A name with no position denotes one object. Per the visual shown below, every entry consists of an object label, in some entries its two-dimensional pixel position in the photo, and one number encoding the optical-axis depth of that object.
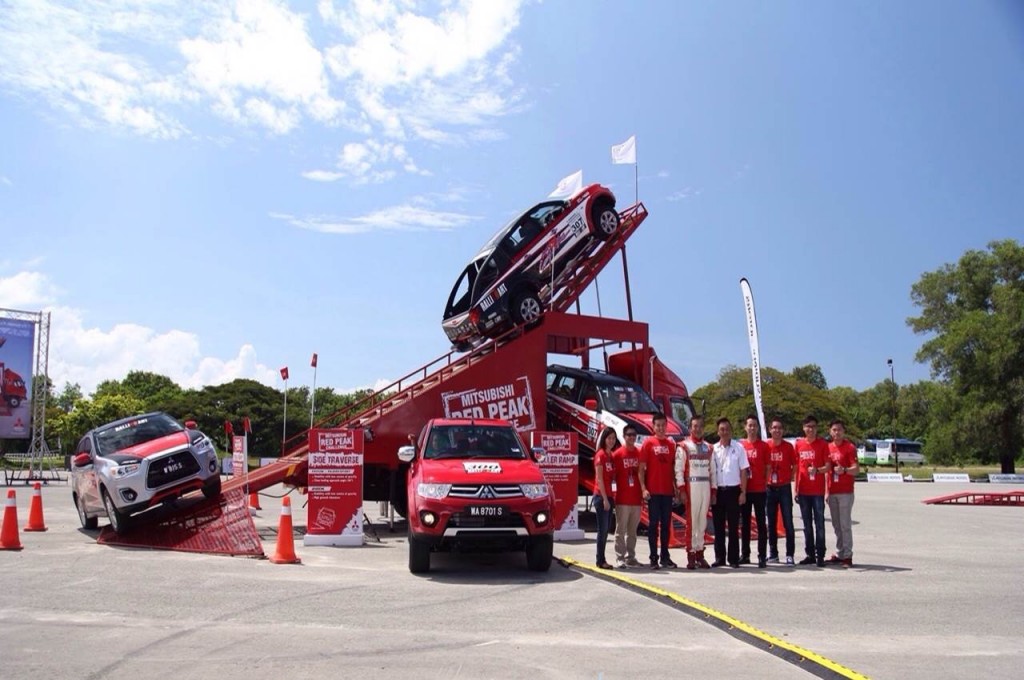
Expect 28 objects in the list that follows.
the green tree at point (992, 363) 46.69
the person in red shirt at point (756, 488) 11.00
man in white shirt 10.82
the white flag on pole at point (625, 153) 22.50
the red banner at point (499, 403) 16.91
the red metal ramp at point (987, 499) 24.95
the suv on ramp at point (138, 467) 12.85
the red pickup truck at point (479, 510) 9.85
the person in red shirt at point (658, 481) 10.80
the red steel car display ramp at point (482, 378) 15.86
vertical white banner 21.41
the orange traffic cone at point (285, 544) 10.99
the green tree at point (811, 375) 93.38
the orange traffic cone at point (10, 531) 11.95
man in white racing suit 10.84
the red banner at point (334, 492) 13.20
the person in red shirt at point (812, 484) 11.09
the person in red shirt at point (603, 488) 10.62
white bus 70.75
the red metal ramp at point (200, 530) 12.11
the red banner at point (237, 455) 21.22
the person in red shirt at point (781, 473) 11.23
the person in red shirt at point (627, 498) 10.85
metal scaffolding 36.09
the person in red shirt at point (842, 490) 10.94
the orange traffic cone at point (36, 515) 14.85
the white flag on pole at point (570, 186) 20.61
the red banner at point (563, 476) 14.19
